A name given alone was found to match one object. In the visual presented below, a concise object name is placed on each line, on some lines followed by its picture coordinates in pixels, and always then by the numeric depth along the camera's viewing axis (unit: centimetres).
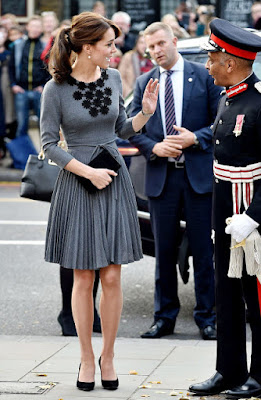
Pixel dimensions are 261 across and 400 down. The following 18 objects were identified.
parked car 812
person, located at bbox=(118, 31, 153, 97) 1589
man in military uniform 527
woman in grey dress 580
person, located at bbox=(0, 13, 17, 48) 1745
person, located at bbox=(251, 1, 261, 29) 1676
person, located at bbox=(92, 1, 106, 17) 1867
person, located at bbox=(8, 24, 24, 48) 1733
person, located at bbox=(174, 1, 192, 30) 1825
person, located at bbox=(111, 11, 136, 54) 1766
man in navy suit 743
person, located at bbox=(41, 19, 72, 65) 1552
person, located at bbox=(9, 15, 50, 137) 1598
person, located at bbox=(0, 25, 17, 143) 1670
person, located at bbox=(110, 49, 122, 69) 1631
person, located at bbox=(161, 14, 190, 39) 1278
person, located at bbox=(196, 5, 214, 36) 1677
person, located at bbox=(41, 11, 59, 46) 1633
